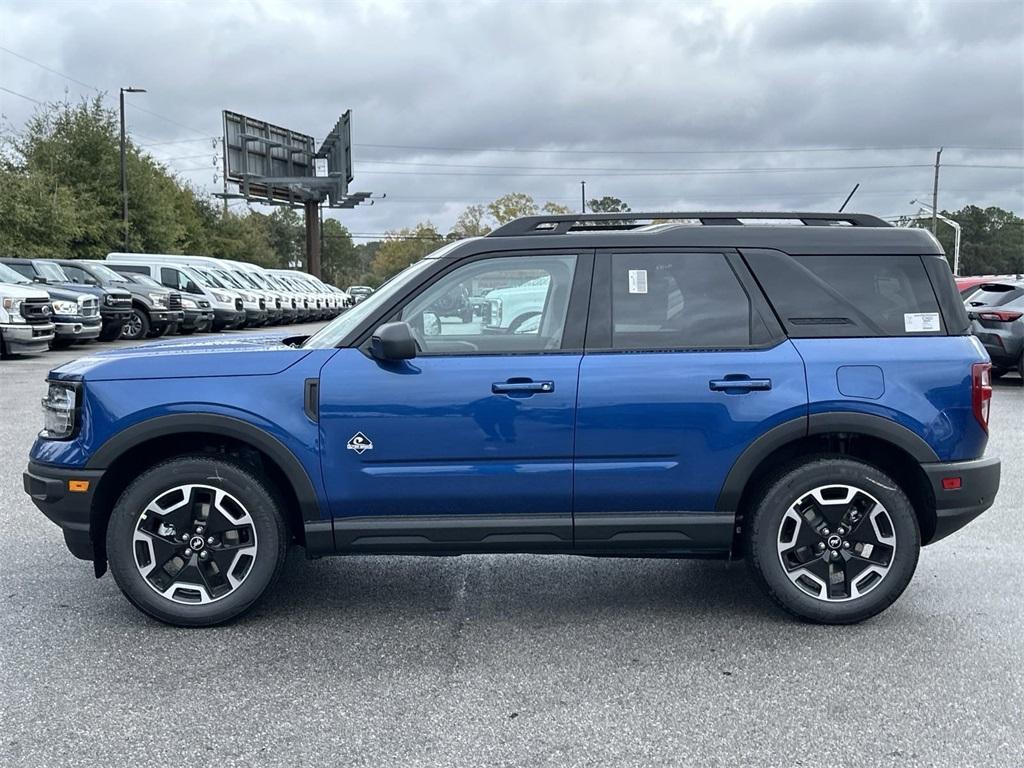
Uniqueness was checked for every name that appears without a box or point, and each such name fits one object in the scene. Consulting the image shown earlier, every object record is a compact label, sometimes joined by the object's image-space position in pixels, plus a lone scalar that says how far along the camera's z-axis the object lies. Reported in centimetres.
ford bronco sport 416
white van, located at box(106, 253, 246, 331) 2670
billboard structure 5081
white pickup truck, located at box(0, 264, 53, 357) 1631
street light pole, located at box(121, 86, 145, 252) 3869
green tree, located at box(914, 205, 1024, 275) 10806
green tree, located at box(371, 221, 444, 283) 9194
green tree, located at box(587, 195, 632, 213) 7793
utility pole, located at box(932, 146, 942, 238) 6756
